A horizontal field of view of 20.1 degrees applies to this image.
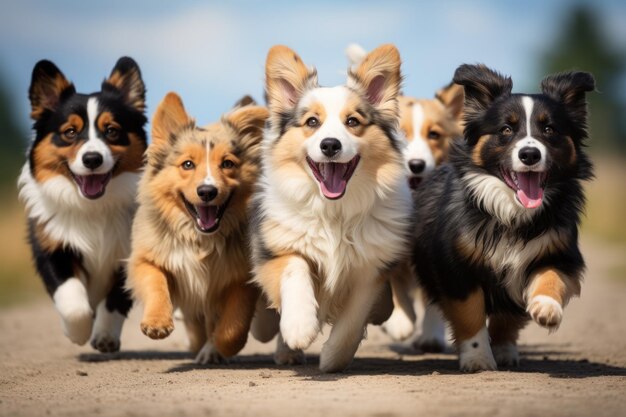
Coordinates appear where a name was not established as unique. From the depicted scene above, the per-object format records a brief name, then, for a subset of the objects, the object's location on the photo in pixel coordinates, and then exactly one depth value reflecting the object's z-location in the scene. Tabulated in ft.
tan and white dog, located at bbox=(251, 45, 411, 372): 37.40
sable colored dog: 41.14
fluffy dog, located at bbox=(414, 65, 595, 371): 36.91
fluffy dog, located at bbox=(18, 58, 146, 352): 45.09
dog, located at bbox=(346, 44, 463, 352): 48.01
